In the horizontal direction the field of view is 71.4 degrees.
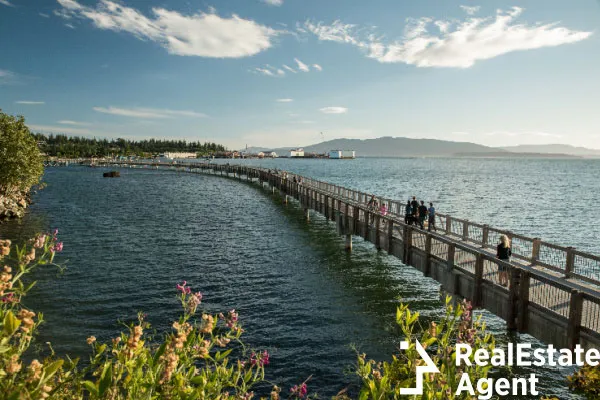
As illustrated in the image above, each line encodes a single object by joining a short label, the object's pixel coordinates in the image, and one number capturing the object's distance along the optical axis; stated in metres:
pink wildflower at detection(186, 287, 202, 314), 4.26
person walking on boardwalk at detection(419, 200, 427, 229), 22.78
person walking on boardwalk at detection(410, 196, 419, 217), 23.56
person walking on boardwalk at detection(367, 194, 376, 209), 29.69
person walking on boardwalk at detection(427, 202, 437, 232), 22.94
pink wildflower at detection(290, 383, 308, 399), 4.68
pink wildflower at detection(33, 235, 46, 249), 4.14
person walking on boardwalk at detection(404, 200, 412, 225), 23.44
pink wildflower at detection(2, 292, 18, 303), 3.87
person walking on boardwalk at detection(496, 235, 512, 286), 14.88
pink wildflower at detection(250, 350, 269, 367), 4.55
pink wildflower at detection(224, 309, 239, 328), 4.66
